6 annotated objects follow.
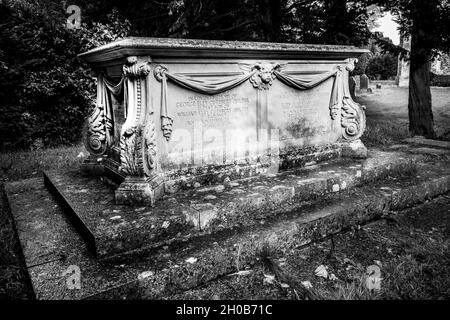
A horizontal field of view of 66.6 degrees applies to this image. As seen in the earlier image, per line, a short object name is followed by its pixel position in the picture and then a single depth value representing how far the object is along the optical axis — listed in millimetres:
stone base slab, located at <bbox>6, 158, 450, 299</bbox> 2307
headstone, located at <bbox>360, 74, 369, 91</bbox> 19875
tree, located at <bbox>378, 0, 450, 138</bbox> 7172
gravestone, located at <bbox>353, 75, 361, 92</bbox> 19812
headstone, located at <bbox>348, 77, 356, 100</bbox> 10912
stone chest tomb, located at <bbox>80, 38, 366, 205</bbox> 3191
